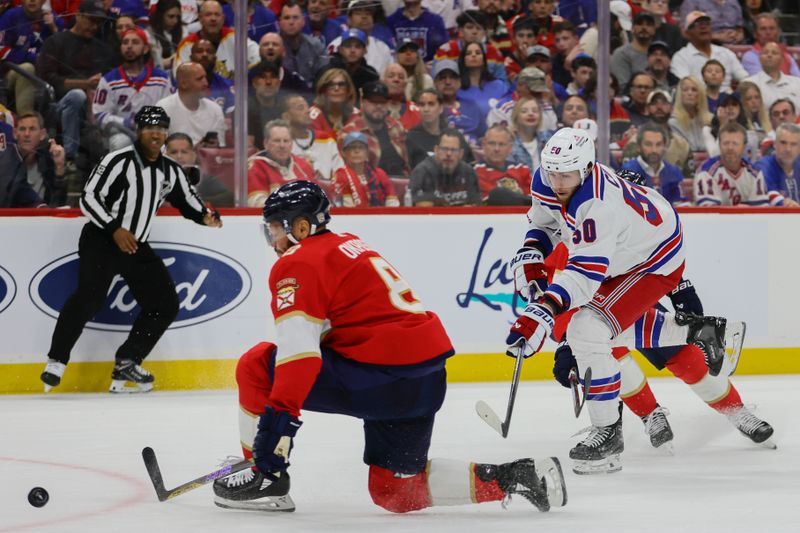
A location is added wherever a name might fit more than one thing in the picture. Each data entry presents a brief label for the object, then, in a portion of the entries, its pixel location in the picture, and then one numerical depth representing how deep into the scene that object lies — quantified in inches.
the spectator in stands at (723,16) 588.4
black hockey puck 274.9
